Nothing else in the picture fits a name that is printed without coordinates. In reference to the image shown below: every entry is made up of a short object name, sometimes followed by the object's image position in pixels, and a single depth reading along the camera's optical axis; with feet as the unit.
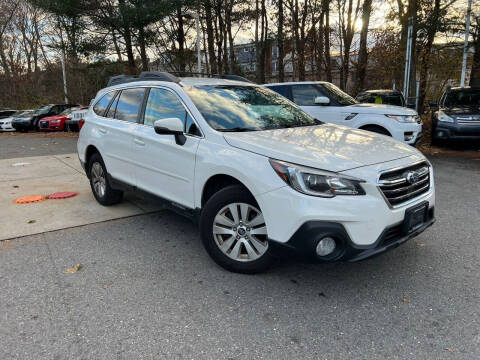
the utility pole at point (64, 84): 90.66
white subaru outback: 8.79
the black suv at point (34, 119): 71.56
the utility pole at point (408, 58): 42.27
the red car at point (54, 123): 66.85
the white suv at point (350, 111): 25.70
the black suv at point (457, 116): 29.73
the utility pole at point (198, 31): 51.72
